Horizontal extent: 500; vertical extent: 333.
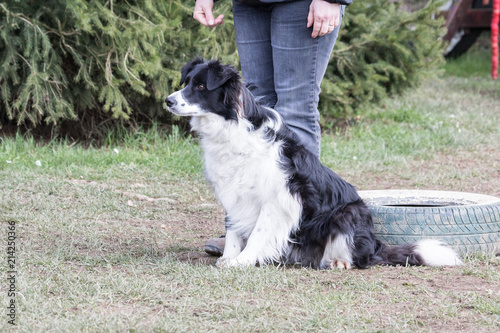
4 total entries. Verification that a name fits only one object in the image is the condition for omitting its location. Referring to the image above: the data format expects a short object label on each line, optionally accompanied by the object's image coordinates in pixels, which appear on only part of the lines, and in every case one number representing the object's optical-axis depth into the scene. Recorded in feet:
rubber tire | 22.91
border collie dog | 21.45
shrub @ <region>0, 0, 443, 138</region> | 39.04
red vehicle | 79.92
